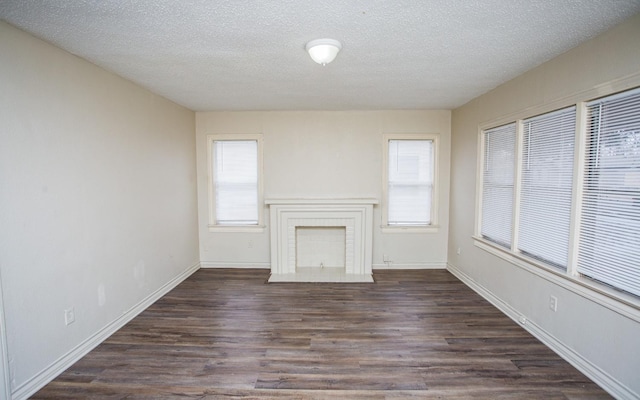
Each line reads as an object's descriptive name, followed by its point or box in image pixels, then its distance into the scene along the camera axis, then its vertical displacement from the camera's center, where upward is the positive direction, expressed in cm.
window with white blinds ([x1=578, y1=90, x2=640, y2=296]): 189 -10
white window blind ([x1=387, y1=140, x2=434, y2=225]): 456 +1
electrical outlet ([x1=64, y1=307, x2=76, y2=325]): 229 -109
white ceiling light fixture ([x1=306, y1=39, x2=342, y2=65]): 211 +99
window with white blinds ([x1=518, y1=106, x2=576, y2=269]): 241 -4
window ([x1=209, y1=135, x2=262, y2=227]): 460 +0
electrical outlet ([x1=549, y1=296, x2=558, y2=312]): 246 -106
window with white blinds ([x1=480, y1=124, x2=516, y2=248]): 318 -2
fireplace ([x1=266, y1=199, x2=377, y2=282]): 438 -70
